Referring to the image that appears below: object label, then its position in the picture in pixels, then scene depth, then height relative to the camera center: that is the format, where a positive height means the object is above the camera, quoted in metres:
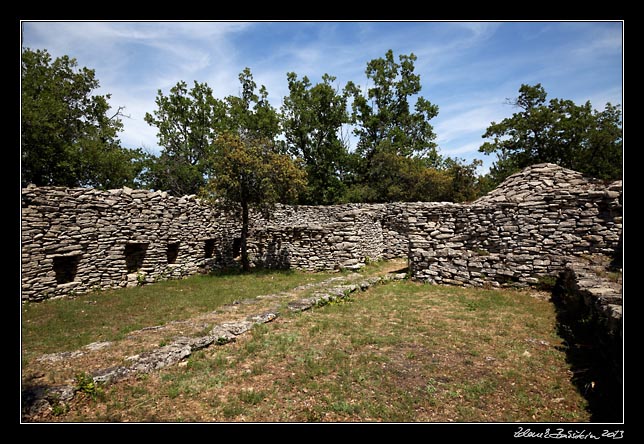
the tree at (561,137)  20.36 +6.10
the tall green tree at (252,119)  35.13 +12.45
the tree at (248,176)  14.36 +2.33
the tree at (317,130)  35.00 +11.19
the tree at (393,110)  39.03 +14.96
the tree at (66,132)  19.48 +6.62
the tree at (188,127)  33.53 +11.51
